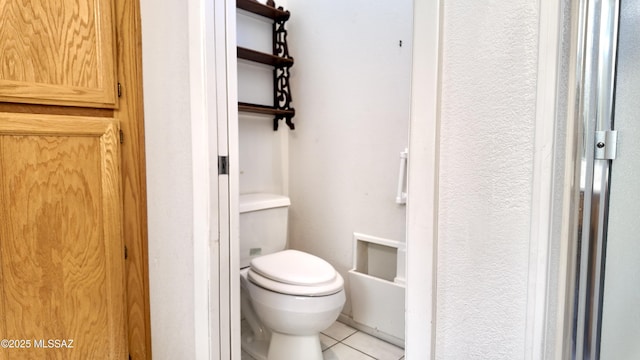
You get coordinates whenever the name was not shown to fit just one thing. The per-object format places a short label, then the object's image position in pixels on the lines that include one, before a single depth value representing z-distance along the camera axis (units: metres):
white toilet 1.51
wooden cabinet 1.13
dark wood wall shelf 2.00
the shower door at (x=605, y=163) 0.52
